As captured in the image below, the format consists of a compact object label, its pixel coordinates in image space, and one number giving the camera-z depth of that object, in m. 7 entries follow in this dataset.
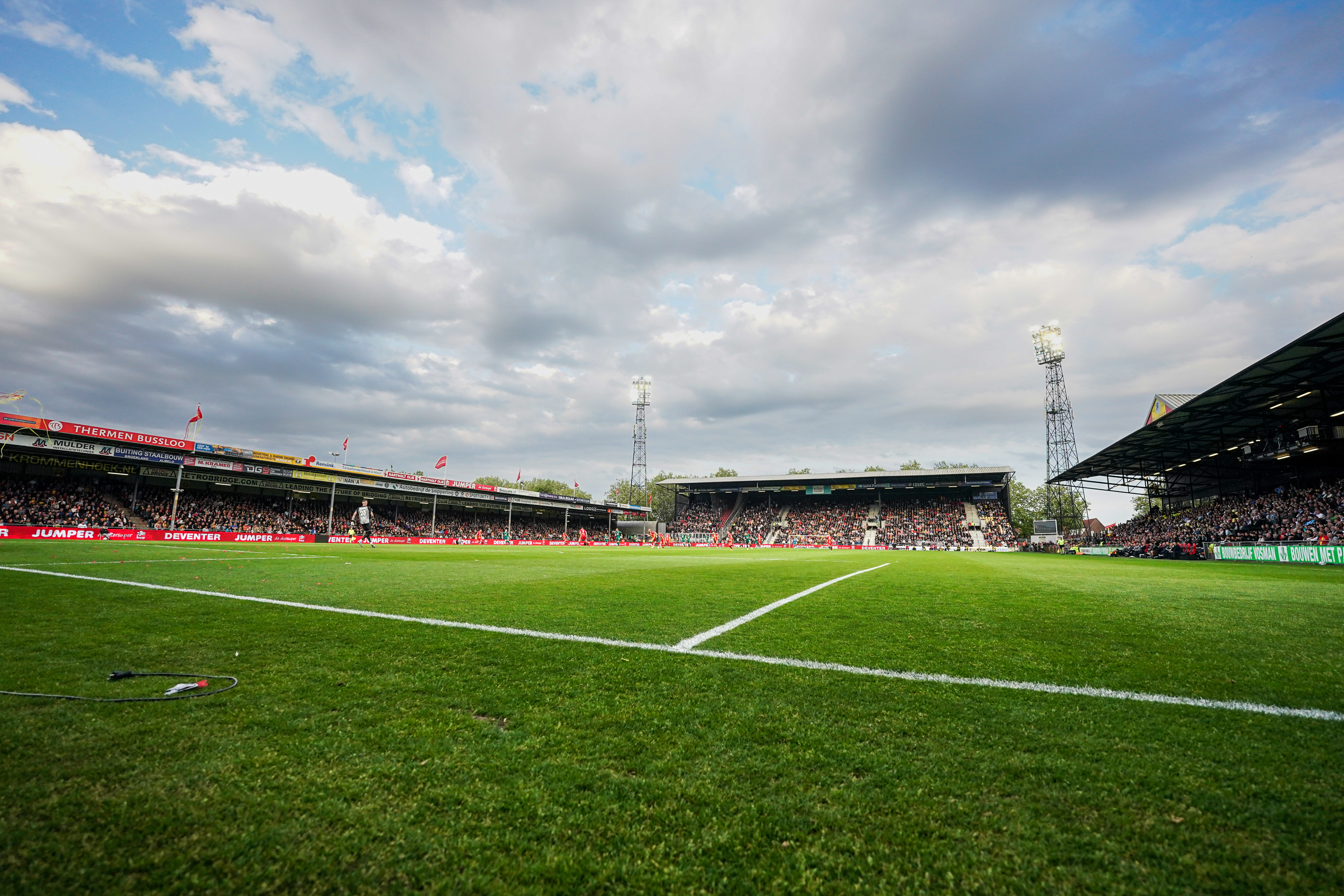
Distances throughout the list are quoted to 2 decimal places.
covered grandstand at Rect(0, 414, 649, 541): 29.11
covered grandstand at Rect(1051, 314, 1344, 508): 20.03
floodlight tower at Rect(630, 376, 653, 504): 69.62
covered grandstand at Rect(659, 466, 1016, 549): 57.78
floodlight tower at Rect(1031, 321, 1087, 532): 48.91
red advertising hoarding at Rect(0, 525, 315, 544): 24.36
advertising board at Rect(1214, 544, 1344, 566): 19.25
